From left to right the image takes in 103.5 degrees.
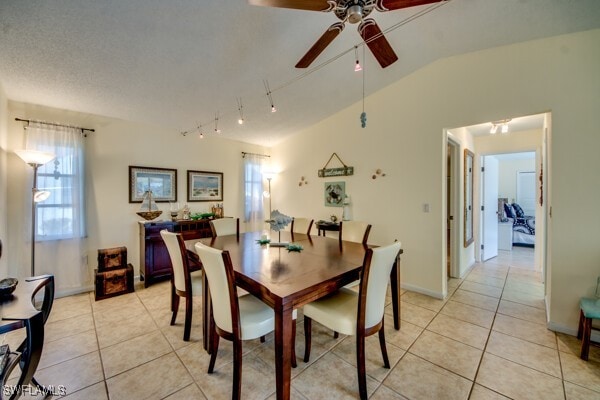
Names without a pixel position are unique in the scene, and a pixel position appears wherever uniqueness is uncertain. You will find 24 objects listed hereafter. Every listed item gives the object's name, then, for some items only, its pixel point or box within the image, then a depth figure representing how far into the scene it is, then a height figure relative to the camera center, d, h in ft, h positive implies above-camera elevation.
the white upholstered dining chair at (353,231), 8.98 -1.30
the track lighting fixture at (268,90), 9.43 +4.57
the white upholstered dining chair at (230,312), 4.68 -2.52
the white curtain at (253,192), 15.97 +0.38
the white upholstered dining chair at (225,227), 9.96 -1.27
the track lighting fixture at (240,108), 10.47 +4.25
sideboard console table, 11.05 -2.45
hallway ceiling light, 10.79 +3.45
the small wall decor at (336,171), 12.64 +1.50
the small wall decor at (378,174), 11.33 +1.16
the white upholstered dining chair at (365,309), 4.91 -2.62
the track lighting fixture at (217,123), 11.53 +3.93
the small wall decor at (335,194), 12.98 +0.21
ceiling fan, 4.57 +3.81
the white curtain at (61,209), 9.43 -0.47
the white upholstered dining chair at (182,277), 6.73 -2.38
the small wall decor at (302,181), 15.16 +1.06
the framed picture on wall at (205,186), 13.69 +0.72
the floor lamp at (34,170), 7.97 +1.00
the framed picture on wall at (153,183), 11.66 +0.76
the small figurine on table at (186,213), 12.97 -0.85
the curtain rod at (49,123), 9.12 +3.01
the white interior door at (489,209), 14.53 -0.72
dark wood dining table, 4.16 -1.67
